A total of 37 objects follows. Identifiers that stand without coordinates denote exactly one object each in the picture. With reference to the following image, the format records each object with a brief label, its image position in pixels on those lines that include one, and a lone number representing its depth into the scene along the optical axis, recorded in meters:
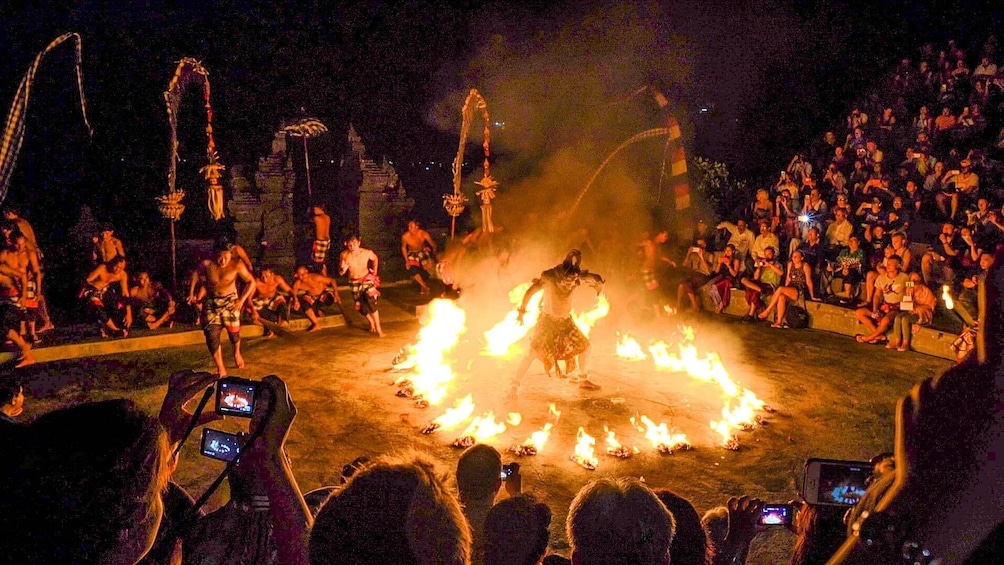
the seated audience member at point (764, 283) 13.02
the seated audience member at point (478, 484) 2.97
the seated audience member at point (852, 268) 12.52
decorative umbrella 16.78
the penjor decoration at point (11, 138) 11.62
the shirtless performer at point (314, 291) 11.83
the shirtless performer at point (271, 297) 11.34
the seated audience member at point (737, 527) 3.16
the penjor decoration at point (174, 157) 10.95
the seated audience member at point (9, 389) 3.91
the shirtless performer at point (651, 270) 13.06
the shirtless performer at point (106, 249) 11.06
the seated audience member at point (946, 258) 11.62
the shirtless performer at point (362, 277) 11.36
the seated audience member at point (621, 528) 2.00
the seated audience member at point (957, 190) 12.34
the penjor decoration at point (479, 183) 14.35
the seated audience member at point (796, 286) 12.54
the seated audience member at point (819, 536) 2.91
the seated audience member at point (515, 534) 2.47
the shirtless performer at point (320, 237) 13.51
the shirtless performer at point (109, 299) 10.34
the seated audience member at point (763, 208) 14.63
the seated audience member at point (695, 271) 13.77
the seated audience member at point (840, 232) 13.11
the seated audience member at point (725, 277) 13.60
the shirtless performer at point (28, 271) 9.83
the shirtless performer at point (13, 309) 8.80
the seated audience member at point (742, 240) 14.13
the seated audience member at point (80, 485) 1.43
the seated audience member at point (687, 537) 2.42
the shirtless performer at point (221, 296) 8.89
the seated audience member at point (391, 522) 1.60
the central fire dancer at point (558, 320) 8.44
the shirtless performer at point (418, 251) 14.11
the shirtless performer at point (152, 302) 10.80
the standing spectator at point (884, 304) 11.30
